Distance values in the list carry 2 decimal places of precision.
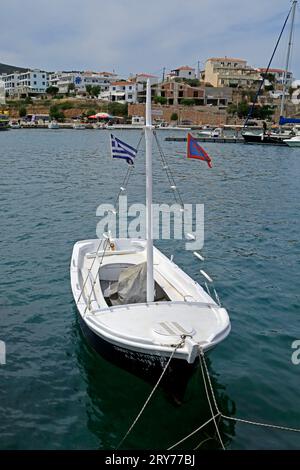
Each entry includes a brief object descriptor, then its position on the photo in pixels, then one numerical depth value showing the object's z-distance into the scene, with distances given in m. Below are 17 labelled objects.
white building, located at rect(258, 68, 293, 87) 175.29
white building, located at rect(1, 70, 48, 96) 175.25
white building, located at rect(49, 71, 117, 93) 172.50
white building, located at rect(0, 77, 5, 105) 166.65
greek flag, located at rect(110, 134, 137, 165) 10.48
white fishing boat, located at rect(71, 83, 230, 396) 8.19
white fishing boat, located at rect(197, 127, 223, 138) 83.41
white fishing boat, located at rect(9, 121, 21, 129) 123.81
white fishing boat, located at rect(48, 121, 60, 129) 125.12
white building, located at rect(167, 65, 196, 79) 171.88
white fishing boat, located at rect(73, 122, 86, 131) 125.96
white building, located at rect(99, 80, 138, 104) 155.88
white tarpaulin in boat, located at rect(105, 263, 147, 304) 11.01
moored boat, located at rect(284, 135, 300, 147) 73.00
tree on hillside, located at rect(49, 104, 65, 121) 144.25
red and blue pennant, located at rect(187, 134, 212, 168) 9.83
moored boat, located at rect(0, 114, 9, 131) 113.94
